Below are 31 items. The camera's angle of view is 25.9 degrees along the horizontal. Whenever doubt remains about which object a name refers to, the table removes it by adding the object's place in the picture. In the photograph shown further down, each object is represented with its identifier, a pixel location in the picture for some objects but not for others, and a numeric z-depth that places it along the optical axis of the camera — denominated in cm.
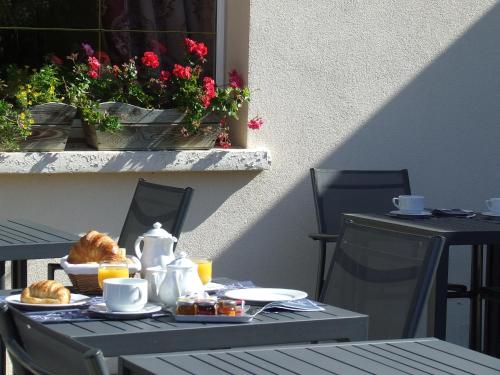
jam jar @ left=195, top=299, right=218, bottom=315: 252
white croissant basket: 284
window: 487
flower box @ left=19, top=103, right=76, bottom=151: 457
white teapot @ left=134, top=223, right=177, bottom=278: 283
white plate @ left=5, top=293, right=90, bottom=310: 259
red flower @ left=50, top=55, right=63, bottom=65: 483
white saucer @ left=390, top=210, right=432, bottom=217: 456
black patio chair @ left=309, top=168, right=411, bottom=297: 494
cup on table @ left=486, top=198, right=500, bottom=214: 462
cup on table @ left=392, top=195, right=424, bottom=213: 459
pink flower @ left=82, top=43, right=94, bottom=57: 486
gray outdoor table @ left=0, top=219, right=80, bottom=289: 356
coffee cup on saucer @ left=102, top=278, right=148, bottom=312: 253
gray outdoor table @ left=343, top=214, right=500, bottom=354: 411
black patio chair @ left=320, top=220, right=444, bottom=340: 280
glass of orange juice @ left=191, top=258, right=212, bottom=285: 285
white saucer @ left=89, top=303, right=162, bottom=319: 250
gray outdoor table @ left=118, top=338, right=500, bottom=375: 207
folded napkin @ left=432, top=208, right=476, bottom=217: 466
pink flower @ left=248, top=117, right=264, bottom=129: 491
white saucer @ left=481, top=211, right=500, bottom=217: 459
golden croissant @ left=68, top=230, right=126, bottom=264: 292
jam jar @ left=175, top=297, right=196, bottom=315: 252
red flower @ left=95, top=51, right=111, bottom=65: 493
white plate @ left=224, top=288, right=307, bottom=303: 275
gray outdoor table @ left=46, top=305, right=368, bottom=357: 236
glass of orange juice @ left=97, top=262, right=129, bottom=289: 275
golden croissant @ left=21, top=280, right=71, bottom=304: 262
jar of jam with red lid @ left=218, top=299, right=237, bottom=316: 253
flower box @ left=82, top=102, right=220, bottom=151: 471
